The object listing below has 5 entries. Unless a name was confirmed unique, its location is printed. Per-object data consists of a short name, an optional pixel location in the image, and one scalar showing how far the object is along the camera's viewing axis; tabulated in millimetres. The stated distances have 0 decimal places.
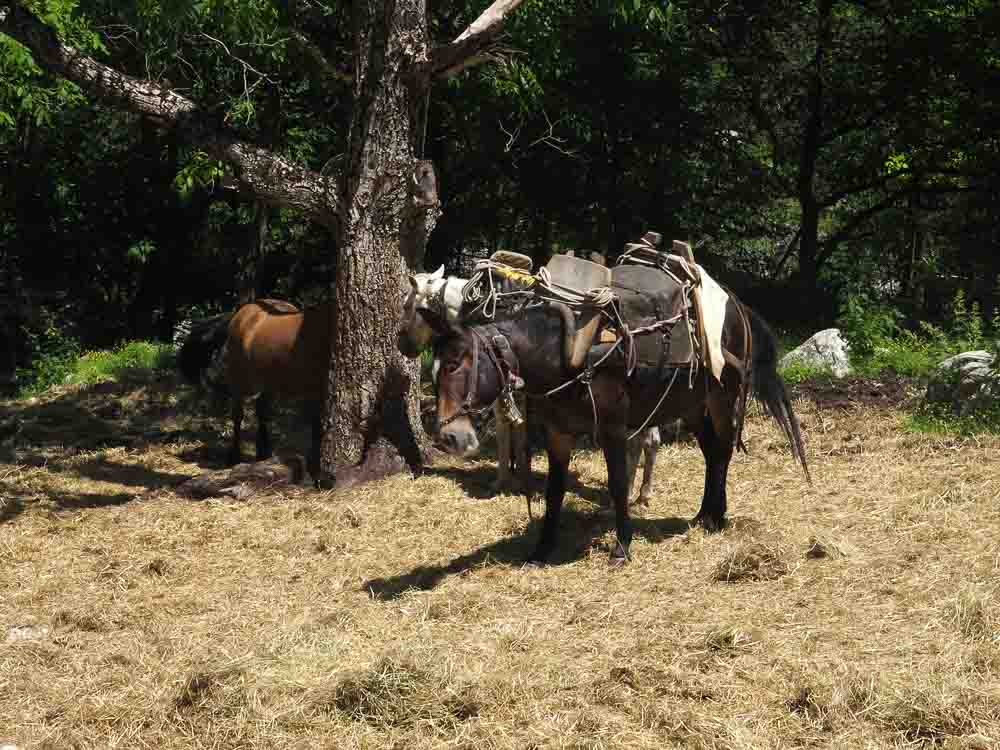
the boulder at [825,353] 12562
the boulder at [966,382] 9695
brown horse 10008
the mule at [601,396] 5980
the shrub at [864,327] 12781
